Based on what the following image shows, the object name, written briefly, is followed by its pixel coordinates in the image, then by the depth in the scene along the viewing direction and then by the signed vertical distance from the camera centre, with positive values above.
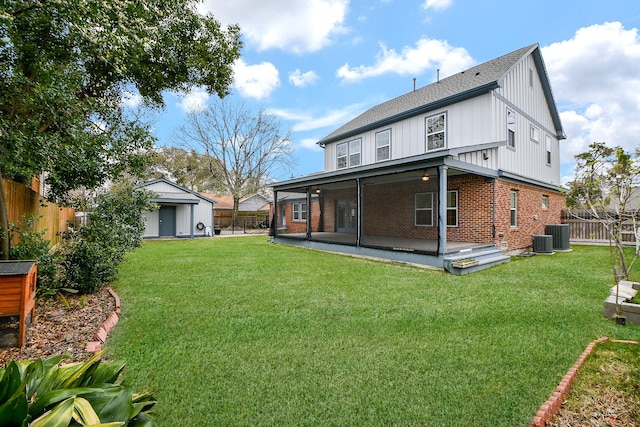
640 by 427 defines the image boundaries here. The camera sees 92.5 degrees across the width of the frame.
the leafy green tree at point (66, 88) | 4.21 +1.97
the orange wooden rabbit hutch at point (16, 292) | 3.25 -0.81
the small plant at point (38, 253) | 4.67 -0.56
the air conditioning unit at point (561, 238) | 11.48 -0.76
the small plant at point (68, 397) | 1.11 -0.79
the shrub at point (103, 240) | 5.34 -0.43
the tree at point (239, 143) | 27.36 +6.88
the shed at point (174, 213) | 18.38 +0.25
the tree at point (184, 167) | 31.64 +5.22
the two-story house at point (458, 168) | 9.35 +1.55
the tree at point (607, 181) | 4.59 +0.62
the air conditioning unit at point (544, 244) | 10.69 -0.92
